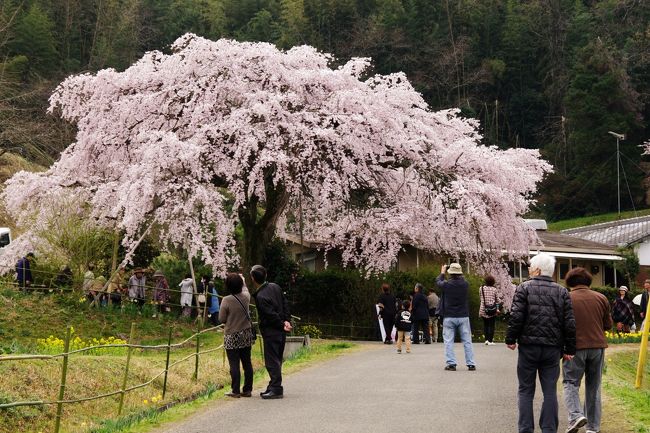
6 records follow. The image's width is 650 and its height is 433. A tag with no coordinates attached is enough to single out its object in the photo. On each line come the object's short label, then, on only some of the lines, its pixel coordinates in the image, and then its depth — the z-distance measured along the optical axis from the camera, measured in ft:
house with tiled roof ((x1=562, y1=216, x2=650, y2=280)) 133.59
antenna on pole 158.30
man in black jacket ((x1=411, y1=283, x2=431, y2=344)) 72.28
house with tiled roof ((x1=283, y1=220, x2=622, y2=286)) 115.24
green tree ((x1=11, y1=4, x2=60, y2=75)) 183.93
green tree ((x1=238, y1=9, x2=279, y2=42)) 222.85
